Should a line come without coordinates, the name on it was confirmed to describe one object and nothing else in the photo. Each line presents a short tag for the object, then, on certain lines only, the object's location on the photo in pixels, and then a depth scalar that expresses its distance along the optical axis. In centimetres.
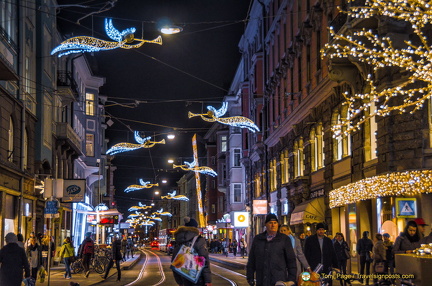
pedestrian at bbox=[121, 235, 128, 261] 5644
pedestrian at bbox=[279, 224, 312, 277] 1318
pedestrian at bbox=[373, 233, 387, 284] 2105
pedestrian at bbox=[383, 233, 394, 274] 2145
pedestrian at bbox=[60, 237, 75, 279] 3058
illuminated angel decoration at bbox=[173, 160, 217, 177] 6221
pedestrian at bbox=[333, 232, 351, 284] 2266
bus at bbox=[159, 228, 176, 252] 10321
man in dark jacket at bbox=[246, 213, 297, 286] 1060
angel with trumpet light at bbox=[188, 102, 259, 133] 4072
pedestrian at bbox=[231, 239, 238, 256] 6488
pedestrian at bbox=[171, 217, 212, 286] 1191
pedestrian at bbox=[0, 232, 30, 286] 1539
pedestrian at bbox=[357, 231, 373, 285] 2428
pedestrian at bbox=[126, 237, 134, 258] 7036
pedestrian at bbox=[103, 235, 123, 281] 2991
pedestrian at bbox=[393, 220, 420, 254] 1655
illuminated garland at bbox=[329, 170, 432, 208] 2188
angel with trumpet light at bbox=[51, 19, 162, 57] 2362
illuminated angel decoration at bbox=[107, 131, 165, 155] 4600
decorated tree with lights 1305
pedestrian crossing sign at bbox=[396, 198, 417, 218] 2119
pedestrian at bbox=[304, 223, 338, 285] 1656
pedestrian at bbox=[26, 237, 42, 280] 2523
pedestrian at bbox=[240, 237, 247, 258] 6038
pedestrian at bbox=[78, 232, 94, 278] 3281
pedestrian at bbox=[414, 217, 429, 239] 1714
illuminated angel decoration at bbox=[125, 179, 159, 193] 7325
